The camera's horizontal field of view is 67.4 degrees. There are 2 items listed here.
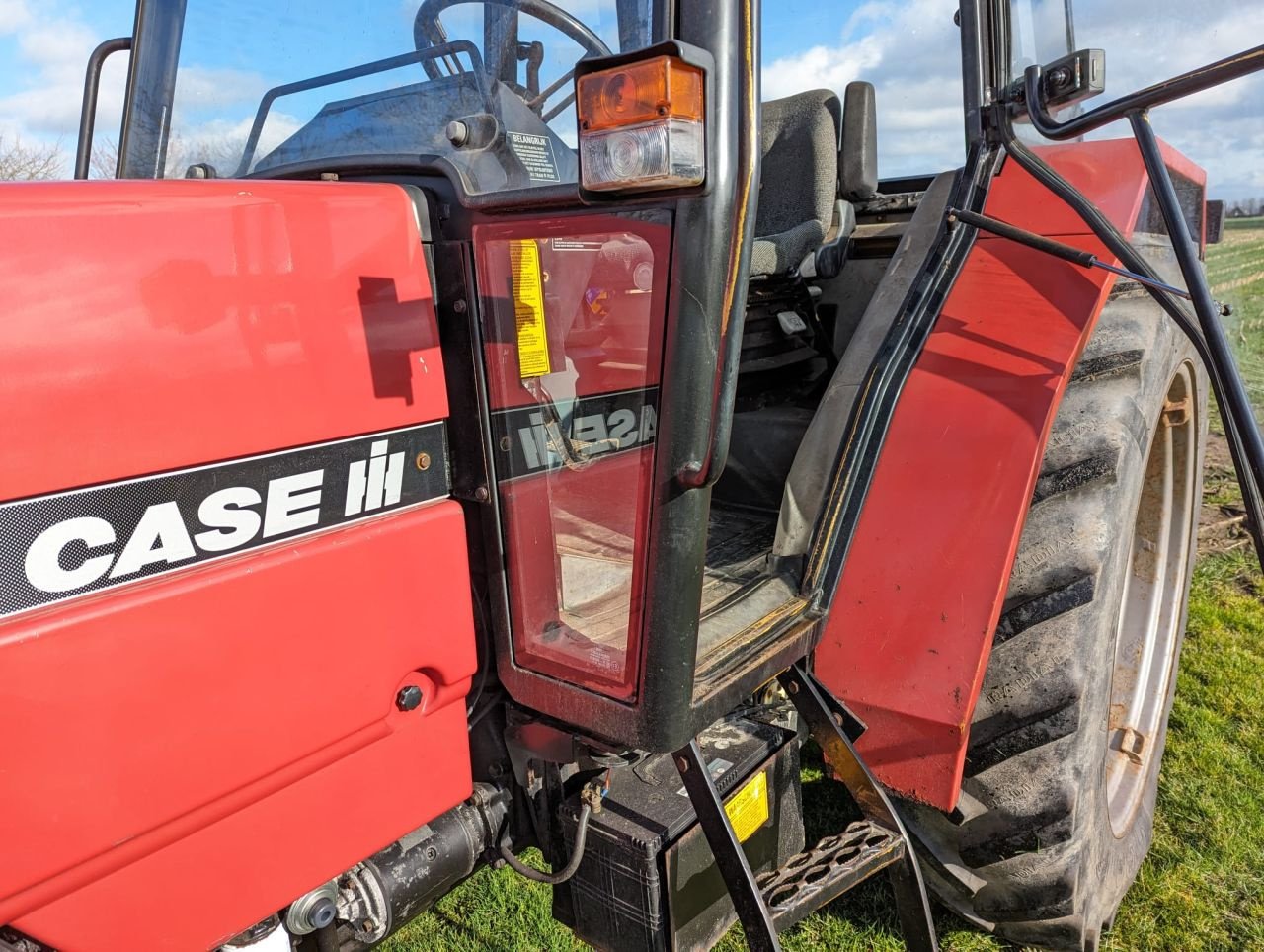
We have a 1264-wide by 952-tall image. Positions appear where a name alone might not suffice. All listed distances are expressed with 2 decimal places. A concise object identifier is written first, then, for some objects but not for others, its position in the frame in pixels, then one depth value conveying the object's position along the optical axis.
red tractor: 0.91
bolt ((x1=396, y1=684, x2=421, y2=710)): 1.20
